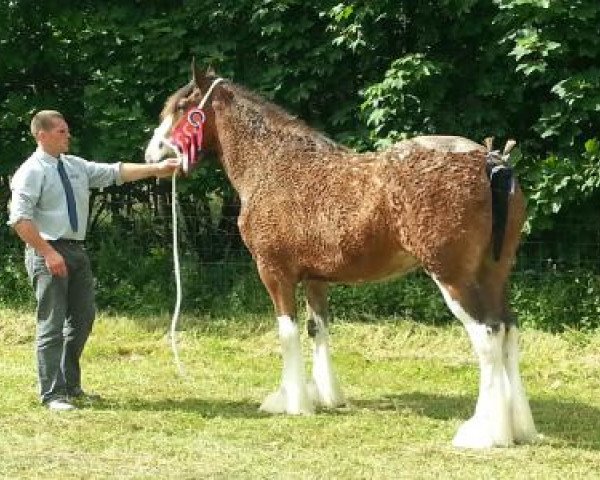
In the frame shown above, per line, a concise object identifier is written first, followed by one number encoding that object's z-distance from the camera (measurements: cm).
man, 671
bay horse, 589
